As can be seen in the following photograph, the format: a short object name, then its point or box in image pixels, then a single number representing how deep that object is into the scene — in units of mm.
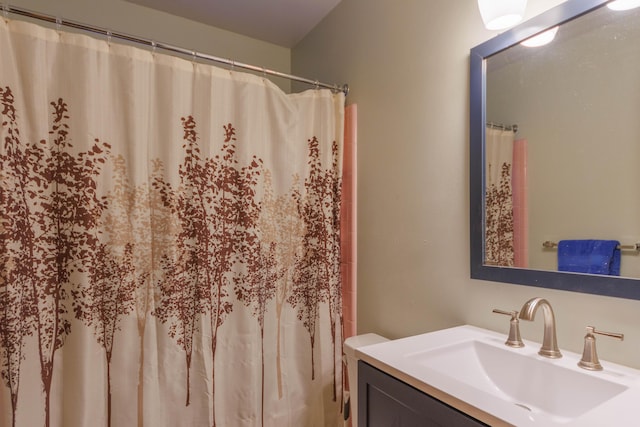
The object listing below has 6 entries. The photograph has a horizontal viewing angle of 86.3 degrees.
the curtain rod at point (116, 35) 1114
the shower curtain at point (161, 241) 1129
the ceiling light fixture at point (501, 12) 979
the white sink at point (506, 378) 649
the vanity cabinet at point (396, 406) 723
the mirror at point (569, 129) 852
